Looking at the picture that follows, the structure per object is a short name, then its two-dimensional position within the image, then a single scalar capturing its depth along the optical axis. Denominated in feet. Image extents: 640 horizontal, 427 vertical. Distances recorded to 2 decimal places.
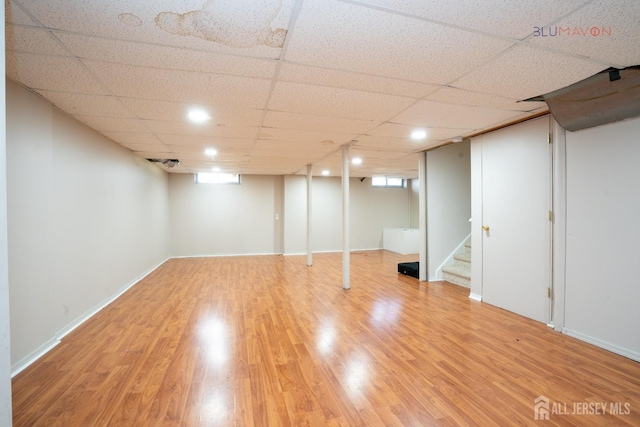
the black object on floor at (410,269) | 17.40
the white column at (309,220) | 21.58
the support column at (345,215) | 15.02
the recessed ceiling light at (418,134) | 11.95
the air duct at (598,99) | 6.83
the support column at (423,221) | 16.46
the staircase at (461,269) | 15.19
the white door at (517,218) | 10.18
